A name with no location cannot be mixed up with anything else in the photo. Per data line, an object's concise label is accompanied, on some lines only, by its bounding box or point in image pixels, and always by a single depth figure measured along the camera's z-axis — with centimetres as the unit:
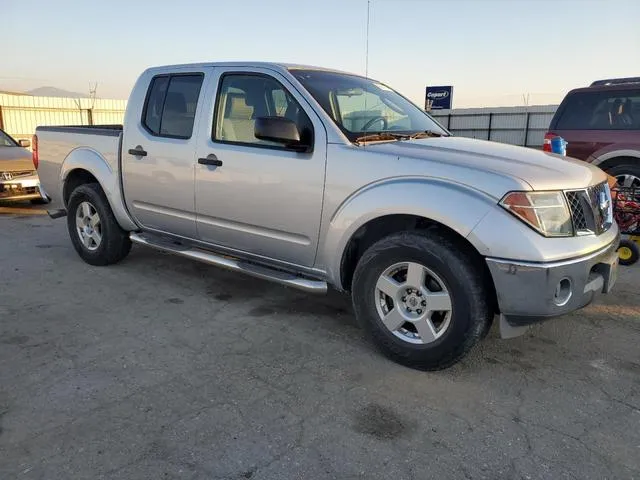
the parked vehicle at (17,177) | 862
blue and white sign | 2666
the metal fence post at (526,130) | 2006
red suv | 696
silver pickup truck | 288
